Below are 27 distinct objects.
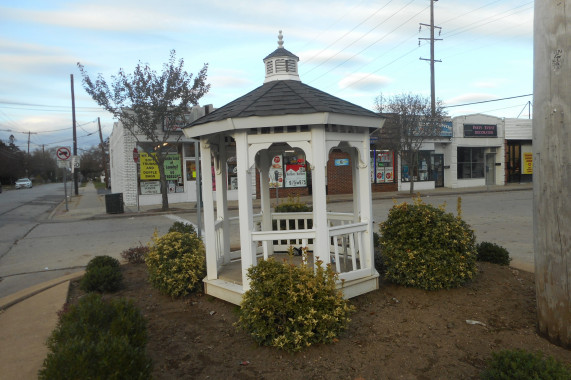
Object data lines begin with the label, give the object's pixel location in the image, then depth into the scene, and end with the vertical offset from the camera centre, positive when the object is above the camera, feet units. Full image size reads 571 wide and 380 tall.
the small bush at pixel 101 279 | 19.31 -4.67
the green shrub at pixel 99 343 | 8.36 -3.75
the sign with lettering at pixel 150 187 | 70.54 -1.45
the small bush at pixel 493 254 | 21.17 -4.51
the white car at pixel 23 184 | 183.80 -0.46
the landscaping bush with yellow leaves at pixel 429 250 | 16.39 -3.27
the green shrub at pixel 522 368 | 8.47 -4.31
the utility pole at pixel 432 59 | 82.86 +23.45
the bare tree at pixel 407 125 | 75.87 +8.52
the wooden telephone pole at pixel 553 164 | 11.44 +0.04
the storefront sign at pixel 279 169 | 76.93 +1.06
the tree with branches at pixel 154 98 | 57.98 +11.61
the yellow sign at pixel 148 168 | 69.67 +1.84
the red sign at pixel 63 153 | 64.69 +4.55
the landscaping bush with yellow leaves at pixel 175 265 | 17.98 -3.87
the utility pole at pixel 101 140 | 151.74 +15.27
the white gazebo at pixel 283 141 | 15.30 +1.07
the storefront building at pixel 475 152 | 95.86 +3.90
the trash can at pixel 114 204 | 59.72 -3.46
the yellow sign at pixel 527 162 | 104.88 +1.13
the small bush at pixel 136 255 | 25.55 -4.74
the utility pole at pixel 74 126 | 107.04 +14.62
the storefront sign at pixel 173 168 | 72.18 +1.80
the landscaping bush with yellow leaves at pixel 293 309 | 12.50 -4.21
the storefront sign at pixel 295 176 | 79.41 -0.37
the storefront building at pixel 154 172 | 69.56 +1.06
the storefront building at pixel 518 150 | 101.45 +4.24
